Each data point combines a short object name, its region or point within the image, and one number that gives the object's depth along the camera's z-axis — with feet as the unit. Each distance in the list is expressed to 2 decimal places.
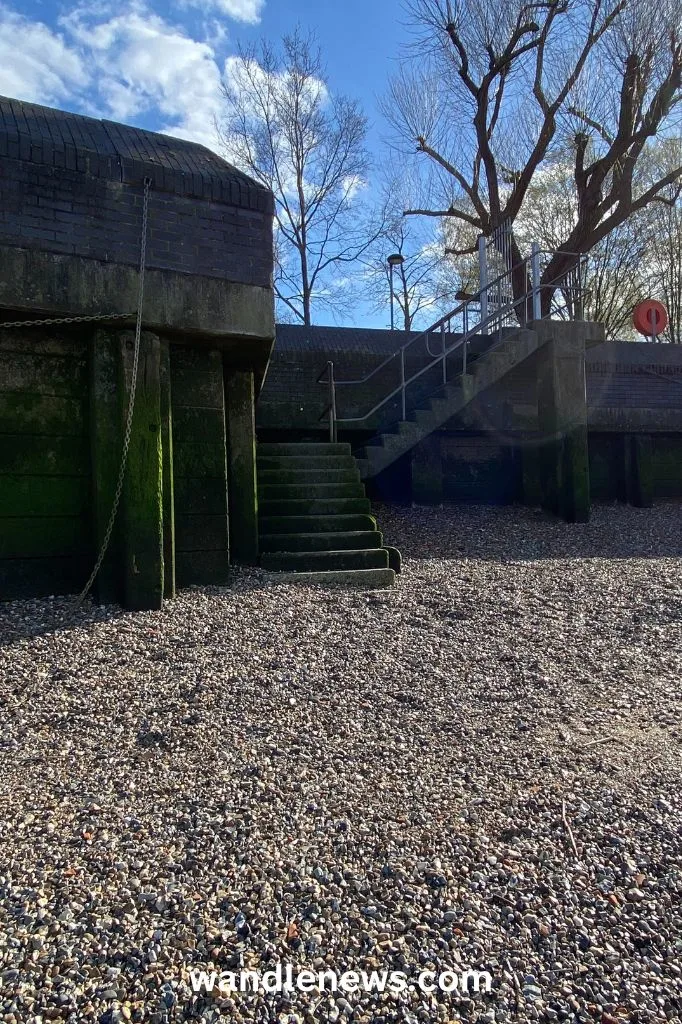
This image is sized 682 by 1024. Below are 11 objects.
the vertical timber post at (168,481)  17.58
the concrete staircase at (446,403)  28.53
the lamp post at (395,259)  63.52
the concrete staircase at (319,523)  20.42
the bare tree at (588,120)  51.21
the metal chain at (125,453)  16.58
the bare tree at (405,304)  89.05
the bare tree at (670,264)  72.69
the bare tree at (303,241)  76.64
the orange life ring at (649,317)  47.62
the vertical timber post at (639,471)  35.88
